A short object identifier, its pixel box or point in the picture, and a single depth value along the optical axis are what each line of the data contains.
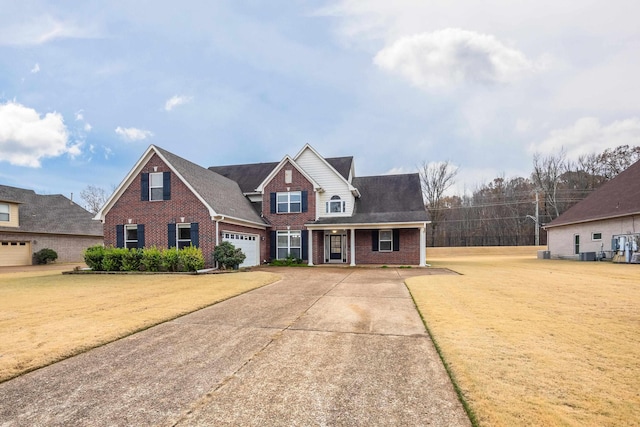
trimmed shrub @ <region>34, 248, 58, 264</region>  26.17
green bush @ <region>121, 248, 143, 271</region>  16.58
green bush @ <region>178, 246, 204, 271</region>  15.91
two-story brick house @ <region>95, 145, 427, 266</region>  17.59
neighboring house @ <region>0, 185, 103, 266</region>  25.17
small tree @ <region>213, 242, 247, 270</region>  16.64
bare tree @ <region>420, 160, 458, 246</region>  44.38
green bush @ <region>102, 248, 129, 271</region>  16.72
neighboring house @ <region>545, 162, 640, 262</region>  20.95
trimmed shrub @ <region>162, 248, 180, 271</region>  16.06
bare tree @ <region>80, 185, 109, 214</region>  54.22
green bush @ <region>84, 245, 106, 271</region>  16.98
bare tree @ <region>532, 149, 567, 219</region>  46.31
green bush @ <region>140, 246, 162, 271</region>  16.33
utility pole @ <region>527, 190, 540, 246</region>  42.31
